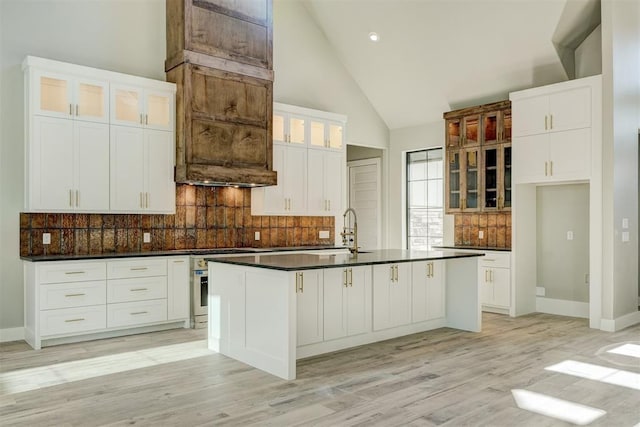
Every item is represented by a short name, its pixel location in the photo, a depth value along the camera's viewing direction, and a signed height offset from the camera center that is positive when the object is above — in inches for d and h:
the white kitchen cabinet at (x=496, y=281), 258.5 -33.5
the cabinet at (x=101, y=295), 192.9 -31.8
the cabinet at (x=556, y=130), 229.8 +41.2
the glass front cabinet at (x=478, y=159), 267.0 +32.0
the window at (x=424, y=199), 328.5 +12.0
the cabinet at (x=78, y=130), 198.1 +35.9
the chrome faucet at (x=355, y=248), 191.2 -12.0
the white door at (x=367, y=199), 359.6 +13.4
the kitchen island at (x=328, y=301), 155.4 -31.0
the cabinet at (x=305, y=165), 273.3 +29.8
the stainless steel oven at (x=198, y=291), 229.1 -33.5
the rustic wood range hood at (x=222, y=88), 229.3 +61.3
